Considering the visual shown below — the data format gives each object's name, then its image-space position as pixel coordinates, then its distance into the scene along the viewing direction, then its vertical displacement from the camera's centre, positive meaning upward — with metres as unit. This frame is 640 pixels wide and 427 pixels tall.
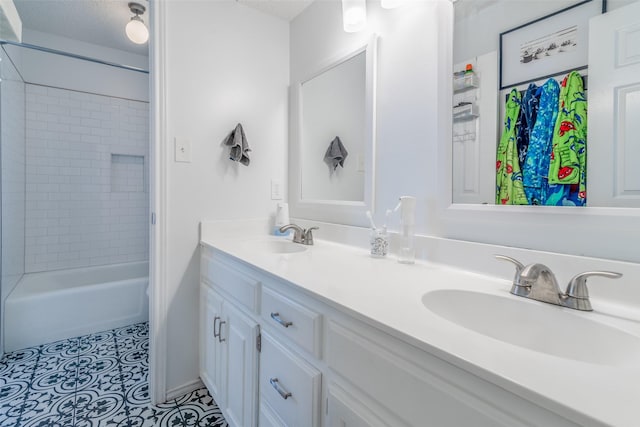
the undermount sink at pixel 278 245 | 1.61 -0.21
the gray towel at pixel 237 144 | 1.71 +0.37
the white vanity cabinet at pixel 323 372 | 0.48 -0.37
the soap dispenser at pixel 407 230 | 1.13 -0.09
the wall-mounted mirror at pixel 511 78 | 0.74 +0.40
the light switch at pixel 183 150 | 1.58 +0.31
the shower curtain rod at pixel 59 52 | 1.92 +1.09
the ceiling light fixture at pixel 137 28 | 2.09 +1.27
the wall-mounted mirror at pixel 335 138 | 1.40 +0.38
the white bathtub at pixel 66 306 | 2.03 -0.75
